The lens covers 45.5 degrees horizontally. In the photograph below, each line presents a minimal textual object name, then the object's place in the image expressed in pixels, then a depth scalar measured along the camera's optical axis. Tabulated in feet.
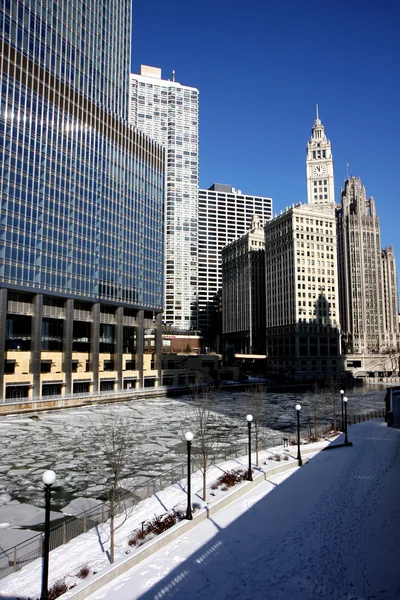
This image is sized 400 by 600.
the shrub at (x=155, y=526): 62.80
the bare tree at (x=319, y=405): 195.31
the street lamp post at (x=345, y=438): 121.17
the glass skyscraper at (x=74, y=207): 244.83
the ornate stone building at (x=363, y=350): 641.40
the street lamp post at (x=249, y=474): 87.35
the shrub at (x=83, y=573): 52.44
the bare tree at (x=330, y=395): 225.31
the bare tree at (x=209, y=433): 114.62
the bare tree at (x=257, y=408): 102.70
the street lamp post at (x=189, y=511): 67.92
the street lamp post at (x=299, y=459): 102.01
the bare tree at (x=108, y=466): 71.77
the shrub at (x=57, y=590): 47.72
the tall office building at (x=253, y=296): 633.61
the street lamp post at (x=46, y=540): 45.06
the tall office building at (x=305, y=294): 534.78
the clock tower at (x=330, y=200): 648.54
